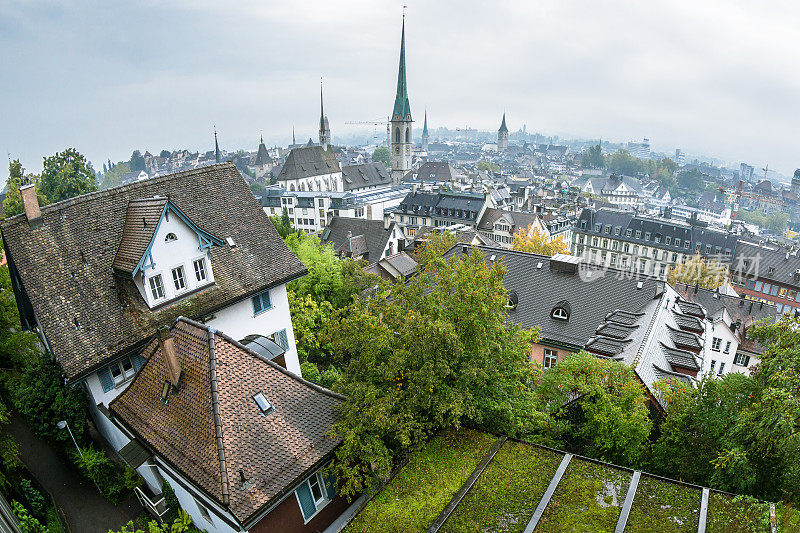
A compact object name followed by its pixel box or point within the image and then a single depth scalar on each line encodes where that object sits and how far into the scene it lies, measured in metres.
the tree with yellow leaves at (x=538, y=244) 59.84
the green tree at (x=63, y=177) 59.09
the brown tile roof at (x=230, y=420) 13.05
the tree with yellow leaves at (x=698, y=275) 61.66
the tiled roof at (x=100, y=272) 17.70
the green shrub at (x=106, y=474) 17.98
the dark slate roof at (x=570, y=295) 30.17
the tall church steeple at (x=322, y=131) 139.62
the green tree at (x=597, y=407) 16.74
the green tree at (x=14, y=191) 49.69
